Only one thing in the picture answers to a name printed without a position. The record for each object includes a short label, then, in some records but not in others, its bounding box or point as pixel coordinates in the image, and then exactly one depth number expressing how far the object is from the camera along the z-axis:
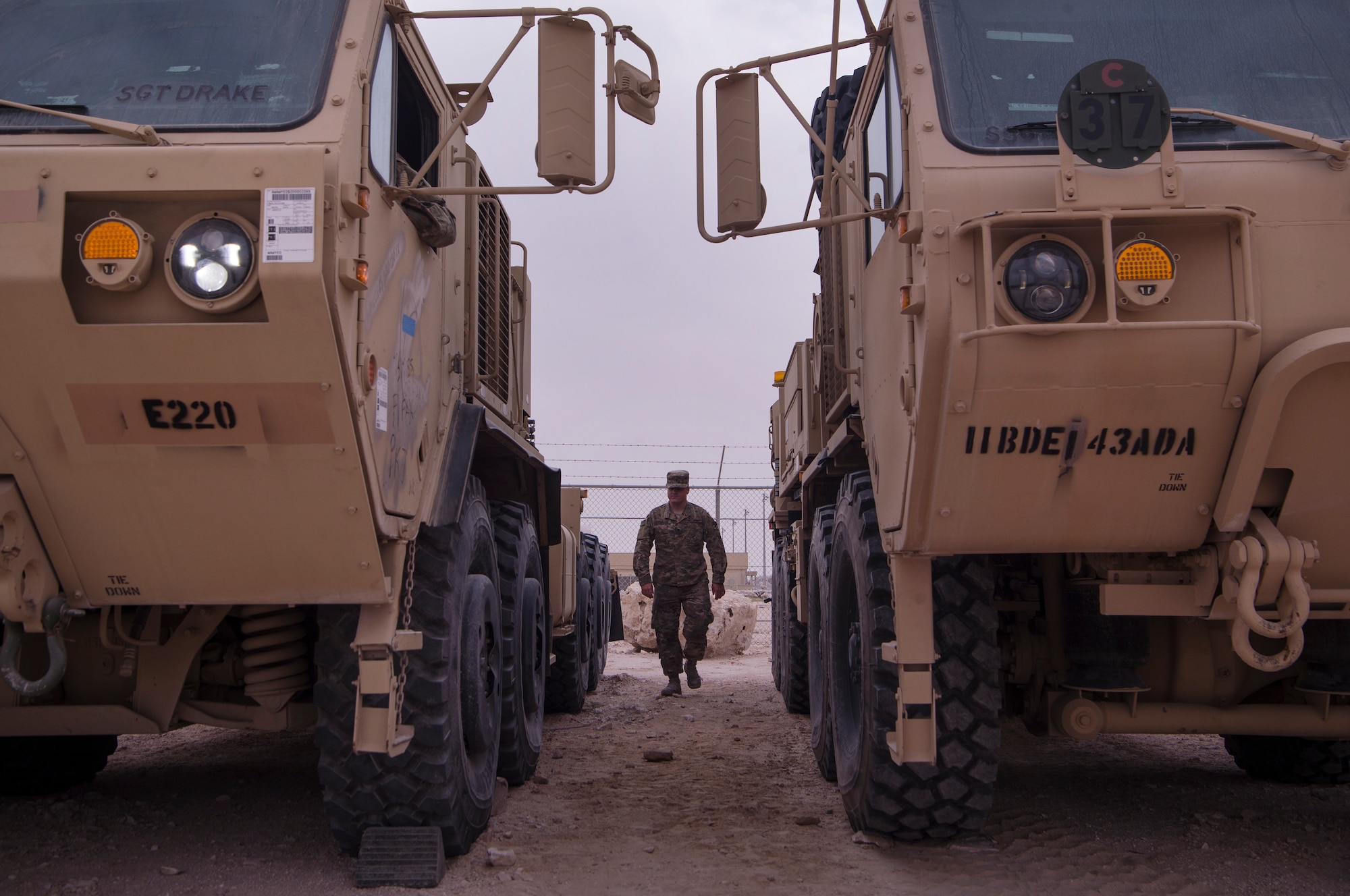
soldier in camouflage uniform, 9.03
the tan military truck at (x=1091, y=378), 2.80
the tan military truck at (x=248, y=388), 2.71
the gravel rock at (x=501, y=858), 3.77
